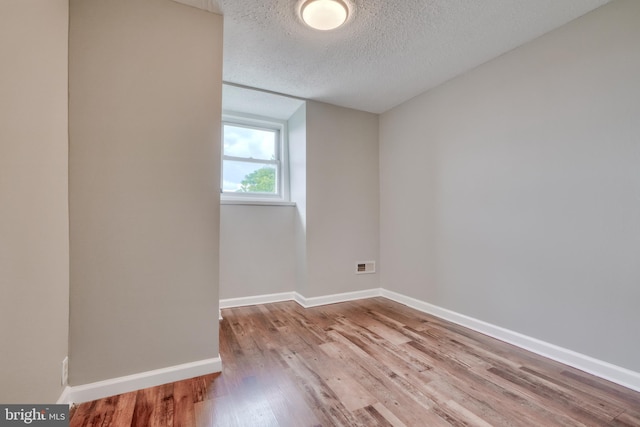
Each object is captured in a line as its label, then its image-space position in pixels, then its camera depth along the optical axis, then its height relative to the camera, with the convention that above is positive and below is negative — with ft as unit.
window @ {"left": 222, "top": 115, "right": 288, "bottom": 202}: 11.07 +2.41
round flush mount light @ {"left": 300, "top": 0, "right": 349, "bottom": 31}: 5.70 +4.35
